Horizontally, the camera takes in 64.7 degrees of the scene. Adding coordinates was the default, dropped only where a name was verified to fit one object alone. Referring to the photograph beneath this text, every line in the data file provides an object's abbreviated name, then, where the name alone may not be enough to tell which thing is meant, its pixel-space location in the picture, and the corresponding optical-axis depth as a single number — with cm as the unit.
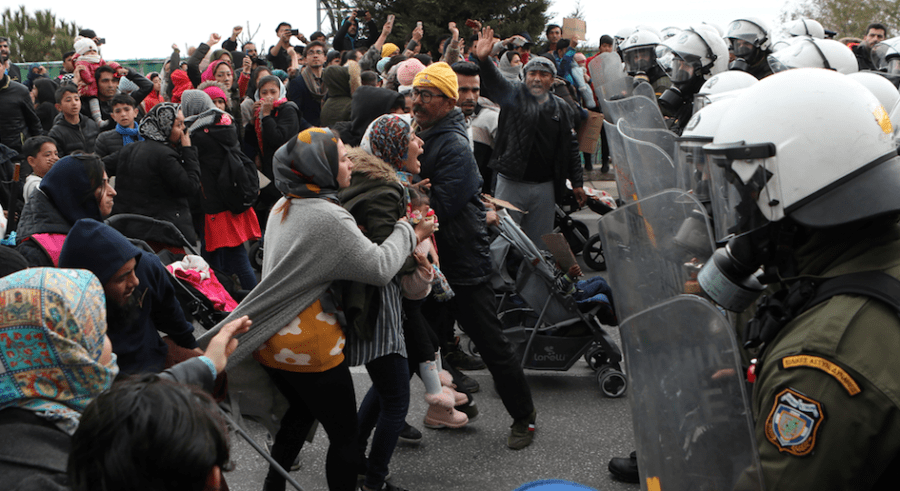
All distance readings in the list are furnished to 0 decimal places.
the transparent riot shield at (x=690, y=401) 154
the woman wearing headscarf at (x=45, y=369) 167
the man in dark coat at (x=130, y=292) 243
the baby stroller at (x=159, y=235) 419
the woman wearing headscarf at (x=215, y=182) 548
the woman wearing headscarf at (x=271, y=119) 654
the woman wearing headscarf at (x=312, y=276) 273
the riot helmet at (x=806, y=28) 869
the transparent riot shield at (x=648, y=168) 371
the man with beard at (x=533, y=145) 577
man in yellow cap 386
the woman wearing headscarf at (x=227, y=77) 813
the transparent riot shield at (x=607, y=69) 700
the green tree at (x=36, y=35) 2066
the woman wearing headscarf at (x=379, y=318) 297
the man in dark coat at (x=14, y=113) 781
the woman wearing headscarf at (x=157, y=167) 487
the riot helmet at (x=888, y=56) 681
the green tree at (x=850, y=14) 2472
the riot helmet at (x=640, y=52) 701
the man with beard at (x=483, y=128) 658
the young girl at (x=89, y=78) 812
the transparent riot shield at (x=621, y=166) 436
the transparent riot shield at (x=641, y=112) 457
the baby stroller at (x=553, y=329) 446
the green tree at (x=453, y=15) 1550
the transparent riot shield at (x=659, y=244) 228
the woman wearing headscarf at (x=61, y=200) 341
